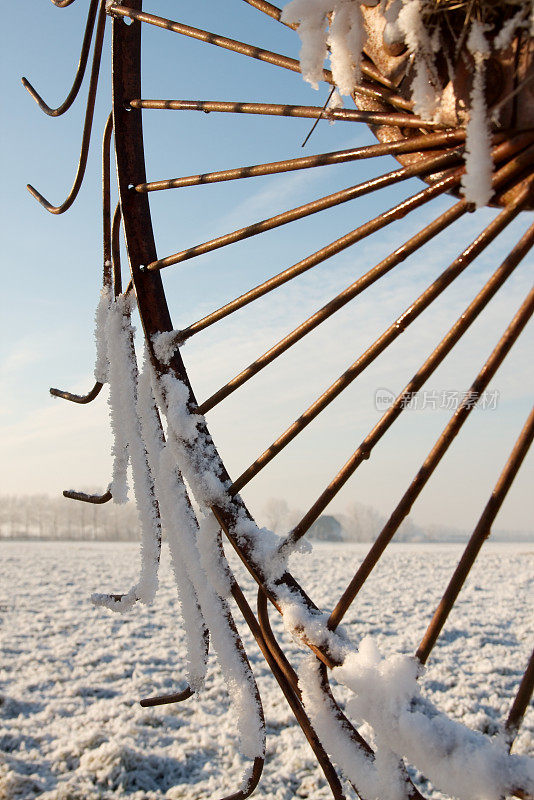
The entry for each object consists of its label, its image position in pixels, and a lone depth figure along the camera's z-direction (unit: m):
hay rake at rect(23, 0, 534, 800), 0.88
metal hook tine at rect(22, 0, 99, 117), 1.40
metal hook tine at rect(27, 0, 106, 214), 1.40
